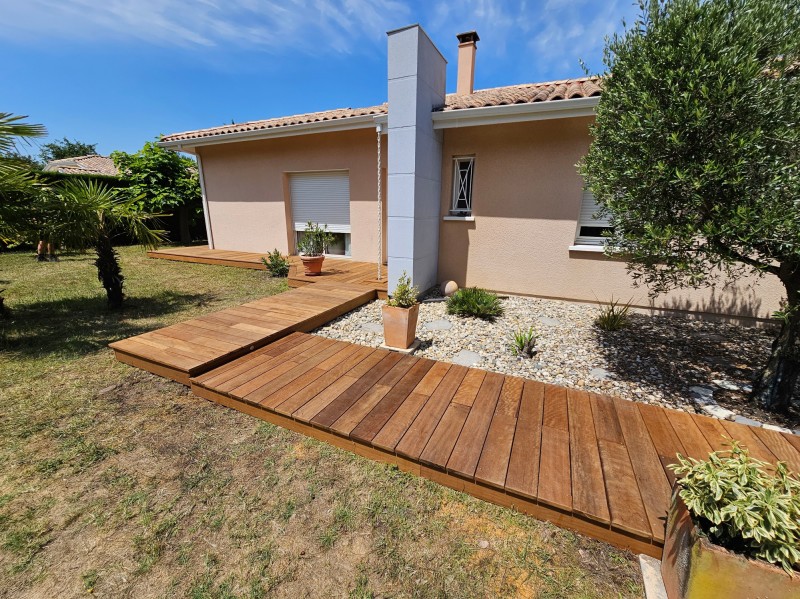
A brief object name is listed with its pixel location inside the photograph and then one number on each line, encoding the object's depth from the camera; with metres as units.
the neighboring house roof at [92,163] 21.73
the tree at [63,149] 47.44
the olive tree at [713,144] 2.32
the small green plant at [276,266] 8.00
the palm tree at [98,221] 4.59
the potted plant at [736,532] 1.19
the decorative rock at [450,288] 6.34
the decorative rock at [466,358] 3.84
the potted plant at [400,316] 3.94
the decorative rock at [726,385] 3.35
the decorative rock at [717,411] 2.92
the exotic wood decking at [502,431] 1.91
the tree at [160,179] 12.62
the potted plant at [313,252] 6.83
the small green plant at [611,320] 4.80
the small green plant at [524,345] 3.94
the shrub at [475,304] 5.16
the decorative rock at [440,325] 4.85
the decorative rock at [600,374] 3.55
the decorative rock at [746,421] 2.80
